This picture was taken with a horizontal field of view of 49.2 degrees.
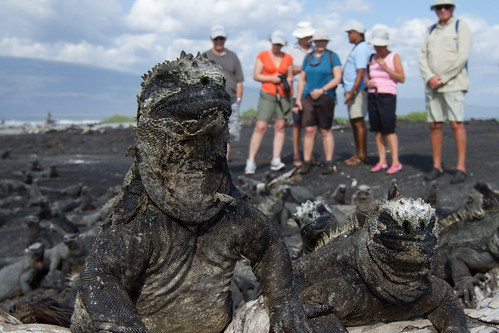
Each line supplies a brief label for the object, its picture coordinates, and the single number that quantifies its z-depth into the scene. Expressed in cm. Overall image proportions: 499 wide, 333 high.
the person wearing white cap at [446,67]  886
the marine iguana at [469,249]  477
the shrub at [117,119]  5052
